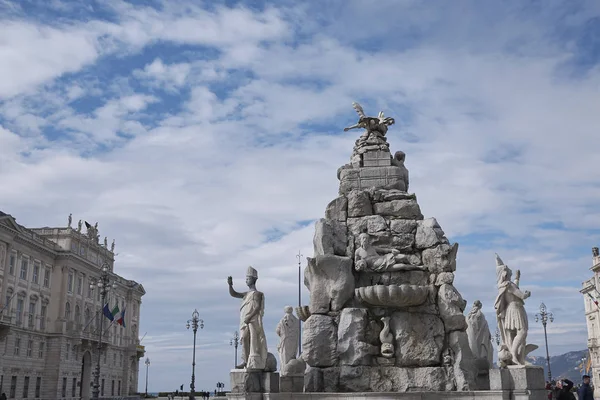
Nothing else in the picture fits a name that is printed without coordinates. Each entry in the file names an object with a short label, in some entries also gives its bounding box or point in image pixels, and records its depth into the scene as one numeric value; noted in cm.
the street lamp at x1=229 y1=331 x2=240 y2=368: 5671
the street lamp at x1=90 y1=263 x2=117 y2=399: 3120
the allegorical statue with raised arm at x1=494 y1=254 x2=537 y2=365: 1228
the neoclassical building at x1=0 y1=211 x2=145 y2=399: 4906
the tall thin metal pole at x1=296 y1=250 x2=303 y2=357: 1416
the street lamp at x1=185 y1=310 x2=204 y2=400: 4472
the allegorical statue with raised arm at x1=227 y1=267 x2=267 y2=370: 1295
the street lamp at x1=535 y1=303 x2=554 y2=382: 4126
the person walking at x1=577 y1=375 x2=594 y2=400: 1010
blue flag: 3781
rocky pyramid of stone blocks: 1310
